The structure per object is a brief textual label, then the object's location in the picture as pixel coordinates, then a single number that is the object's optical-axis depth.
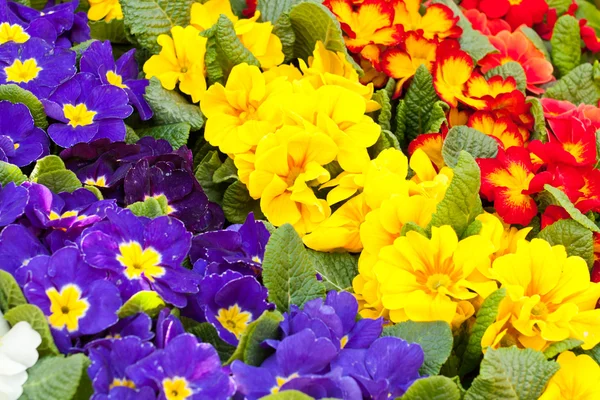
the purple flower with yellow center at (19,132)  0.69
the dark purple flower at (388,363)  0.60
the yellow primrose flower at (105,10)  0.82
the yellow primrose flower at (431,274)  0.65
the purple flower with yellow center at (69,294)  0.60
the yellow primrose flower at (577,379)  0.64
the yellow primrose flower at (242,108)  0.72
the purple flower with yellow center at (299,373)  0.59
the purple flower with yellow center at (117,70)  0.74
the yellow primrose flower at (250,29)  0.77
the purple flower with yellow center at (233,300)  0.63
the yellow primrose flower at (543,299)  0.65
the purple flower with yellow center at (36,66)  0.72
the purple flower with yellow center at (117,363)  0.57
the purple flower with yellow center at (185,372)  0.58
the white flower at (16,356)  0.57
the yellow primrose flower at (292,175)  0.70
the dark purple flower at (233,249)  0.64
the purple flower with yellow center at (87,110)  0.71
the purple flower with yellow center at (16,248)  0.61
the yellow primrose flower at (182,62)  0.76
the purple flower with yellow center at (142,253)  0.61
